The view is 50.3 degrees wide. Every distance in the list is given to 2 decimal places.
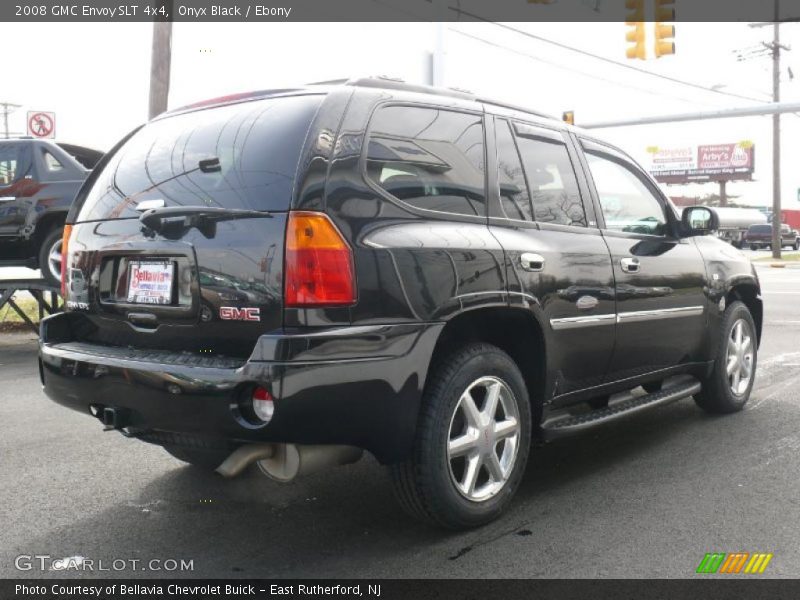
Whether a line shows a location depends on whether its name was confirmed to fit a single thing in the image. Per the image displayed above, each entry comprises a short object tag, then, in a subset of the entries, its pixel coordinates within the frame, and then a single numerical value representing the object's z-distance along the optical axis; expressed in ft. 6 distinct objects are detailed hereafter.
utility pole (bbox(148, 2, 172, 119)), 43.78
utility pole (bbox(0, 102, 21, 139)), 172.55
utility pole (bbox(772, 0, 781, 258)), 116.06
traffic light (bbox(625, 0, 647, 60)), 53.21
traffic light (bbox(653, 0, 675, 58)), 52.70
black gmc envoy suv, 9.96
